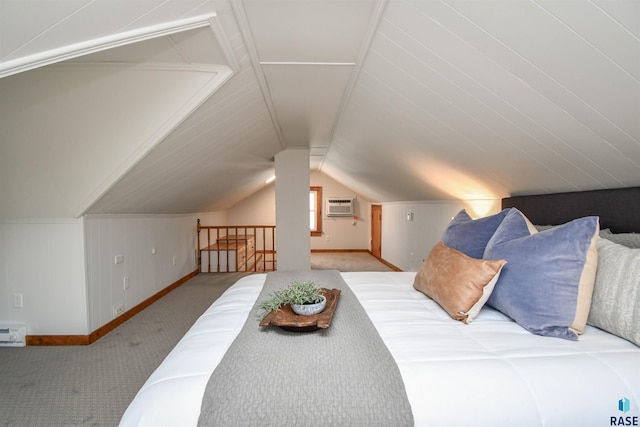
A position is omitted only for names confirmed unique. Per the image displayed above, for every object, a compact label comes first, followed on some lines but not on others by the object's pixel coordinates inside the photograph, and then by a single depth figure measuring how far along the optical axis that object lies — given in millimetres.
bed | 920
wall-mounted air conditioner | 8031
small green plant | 1415
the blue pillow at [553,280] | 1249
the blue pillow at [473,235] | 1826
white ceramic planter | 1386
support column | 4398
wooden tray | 1258
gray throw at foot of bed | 865
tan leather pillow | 1418
